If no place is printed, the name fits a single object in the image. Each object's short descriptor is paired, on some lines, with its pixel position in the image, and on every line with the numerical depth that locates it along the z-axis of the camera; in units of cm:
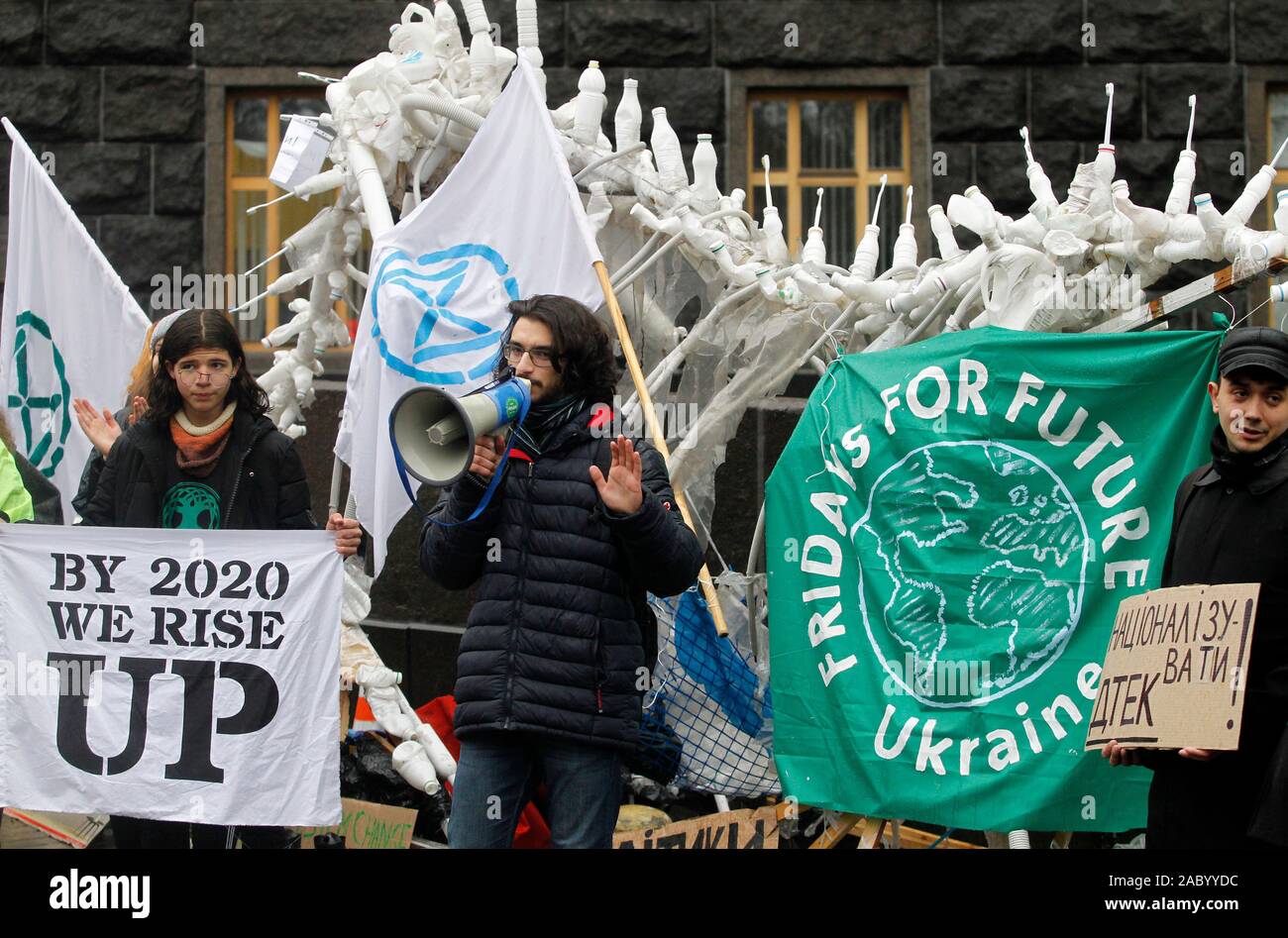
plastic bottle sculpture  586
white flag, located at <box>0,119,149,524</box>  746
